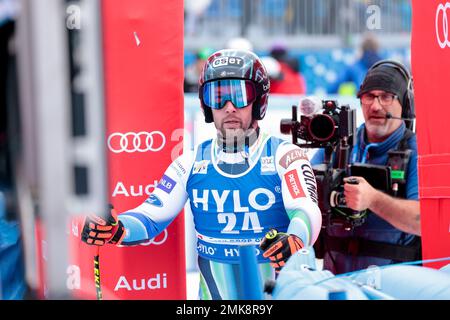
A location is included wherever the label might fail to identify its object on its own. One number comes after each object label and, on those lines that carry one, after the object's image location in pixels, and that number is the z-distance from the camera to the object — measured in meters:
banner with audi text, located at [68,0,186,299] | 7.39
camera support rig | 7.80
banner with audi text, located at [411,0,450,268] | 6.65
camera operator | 8.23
